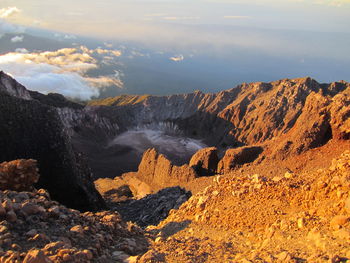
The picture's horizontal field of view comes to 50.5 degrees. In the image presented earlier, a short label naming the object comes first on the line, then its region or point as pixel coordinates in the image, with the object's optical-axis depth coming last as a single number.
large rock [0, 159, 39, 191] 12.52
